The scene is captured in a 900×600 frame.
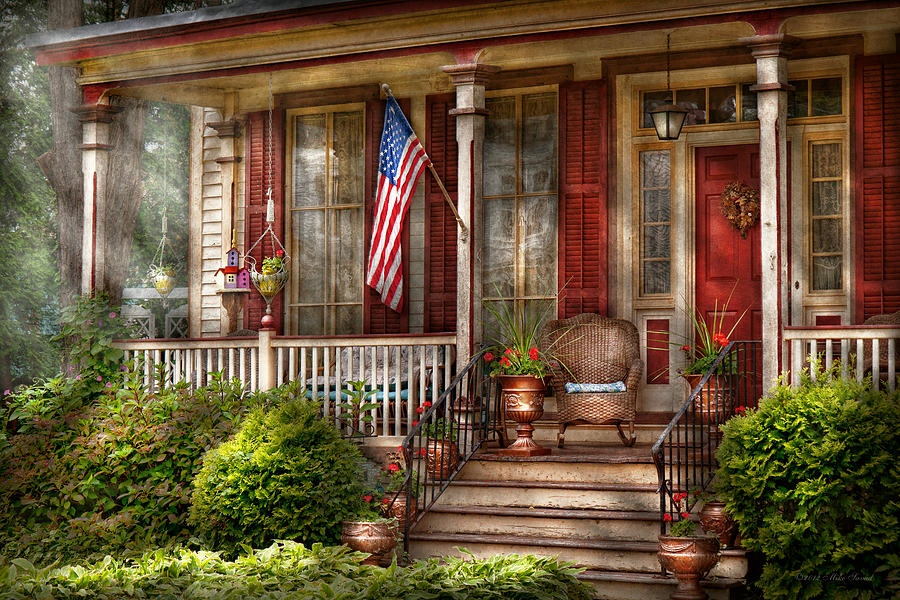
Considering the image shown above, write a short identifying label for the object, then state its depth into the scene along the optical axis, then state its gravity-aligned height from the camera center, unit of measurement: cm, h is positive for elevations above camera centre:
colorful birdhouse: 1141 +45
